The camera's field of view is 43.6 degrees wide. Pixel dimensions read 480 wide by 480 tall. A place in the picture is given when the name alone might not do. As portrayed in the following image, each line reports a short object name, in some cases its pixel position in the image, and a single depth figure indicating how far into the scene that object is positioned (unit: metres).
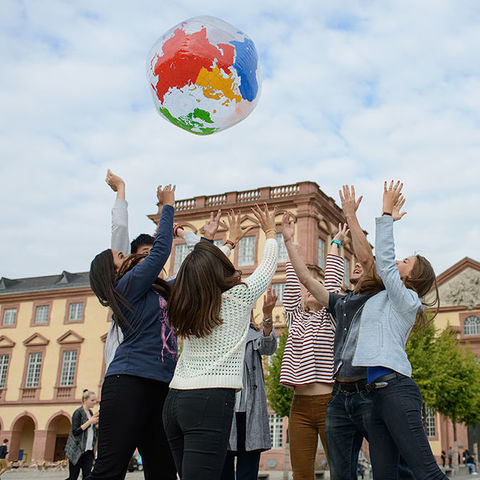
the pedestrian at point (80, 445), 9.01
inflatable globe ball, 5.38
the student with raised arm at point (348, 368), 4.16
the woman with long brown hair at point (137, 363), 3.56
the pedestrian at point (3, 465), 13.09
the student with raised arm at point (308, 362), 5.05
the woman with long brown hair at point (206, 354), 3.27
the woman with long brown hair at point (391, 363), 3.58
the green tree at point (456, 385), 27.81
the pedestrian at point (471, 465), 28.97
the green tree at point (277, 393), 23.56
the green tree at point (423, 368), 23.83
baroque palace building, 34.03
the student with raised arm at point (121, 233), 4.32
